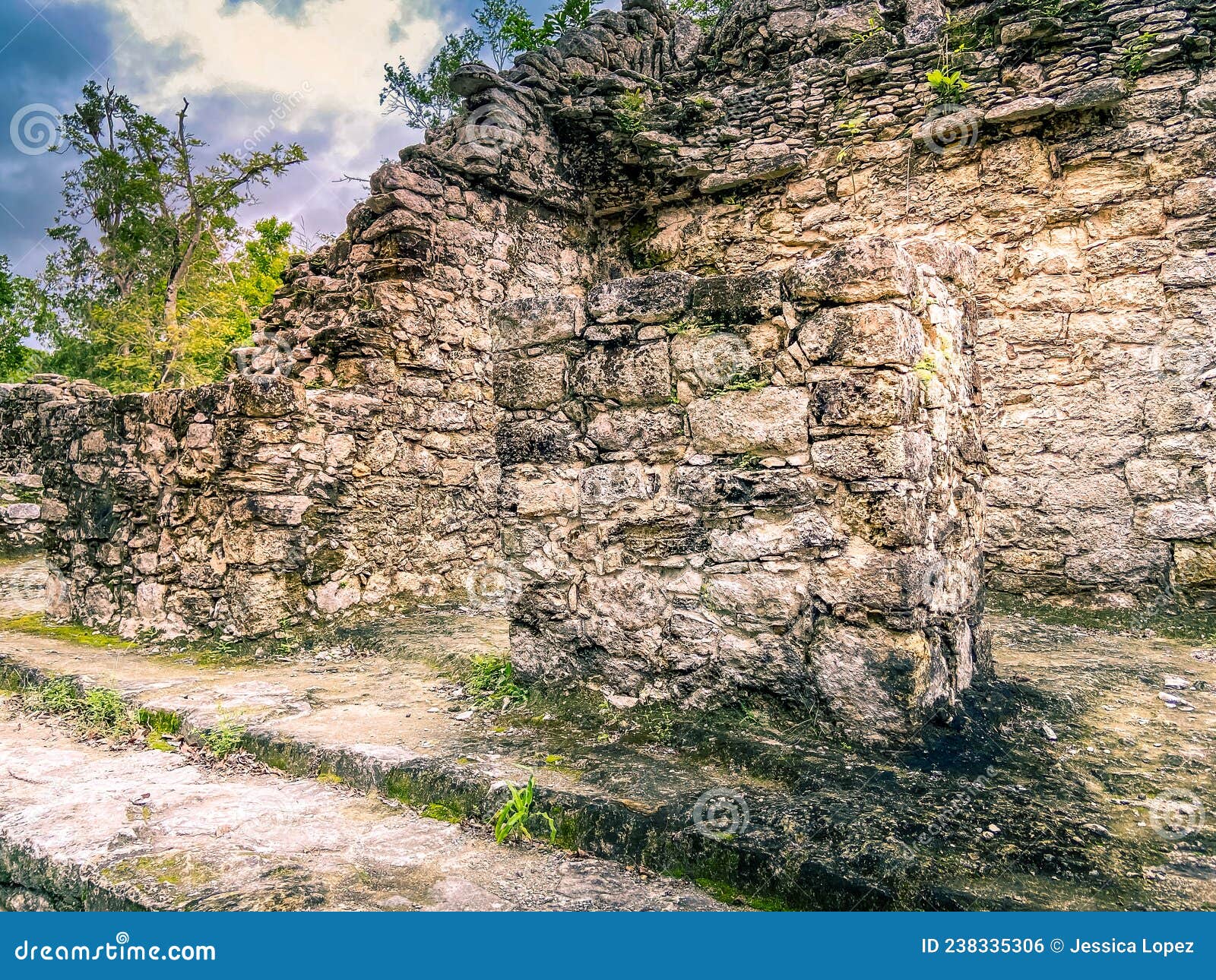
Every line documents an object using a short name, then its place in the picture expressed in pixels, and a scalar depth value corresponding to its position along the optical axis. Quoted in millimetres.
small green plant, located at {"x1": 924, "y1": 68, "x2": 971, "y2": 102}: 5145
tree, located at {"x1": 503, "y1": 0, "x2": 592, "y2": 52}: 10242
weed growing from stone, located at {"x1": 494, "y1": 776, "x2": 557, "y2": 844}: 2500
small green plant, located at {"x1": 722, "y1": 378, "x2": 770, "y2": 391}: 2902
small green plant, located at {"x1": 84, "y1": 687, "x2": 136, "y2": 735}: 3672
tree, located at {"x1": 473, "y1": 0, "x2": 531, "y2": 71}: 10828
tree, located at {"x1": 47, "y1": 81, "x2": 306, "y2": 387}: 16328
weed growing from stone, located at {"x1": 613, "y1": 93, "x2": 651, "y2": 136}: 6285
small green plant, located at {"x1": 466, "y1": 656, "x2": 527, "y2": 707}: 3424
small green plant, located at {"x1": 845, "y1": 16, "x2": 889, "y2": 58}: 5508
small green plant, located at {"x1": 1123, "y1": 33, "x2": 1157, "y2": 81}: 4668
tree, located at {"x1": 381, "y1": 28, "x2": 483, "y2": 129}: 12664
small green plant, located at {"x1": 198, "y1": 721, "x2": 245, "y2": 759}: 3287
